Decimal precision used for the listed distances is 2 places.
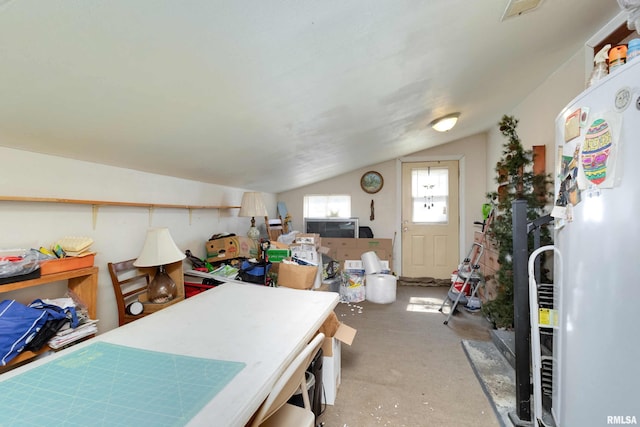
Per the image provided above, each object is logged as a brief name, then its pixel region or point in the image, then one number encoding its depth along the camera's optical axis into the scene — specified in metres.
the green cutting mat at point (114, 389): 0.64
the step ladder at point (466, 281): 2.96
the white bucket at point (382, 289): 3.53
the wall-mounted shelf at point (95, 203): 1.32
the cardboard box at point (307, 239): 3.65
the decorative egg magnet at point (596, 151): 0.91
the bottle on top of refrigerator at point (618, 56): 1.00
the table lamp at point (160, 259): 1.82
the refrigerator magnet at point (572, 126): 1.10
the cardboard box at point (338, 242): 4.50
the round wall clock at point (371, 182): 4.73
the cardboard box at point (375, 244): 4.43
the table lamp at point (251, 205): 3.12
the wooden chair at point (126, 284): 1.79
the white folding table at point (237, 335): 0.72
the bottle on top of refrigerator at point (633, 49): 0.90
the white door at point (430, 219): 4.53
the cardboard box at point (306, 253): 3.40
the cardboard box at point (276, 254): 2.86
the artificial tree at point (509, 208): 2.31
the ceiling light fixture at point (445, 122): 2.94
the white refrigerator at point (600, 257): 0.83
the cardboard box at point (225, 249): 2.82
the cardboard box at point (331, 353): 1.64
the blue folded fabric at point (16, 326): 1.07
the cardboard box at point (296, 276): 2.42
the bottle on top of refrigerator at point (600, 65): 1.09
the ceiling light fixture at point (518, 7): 1.35
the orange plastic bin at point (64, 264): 1.31
